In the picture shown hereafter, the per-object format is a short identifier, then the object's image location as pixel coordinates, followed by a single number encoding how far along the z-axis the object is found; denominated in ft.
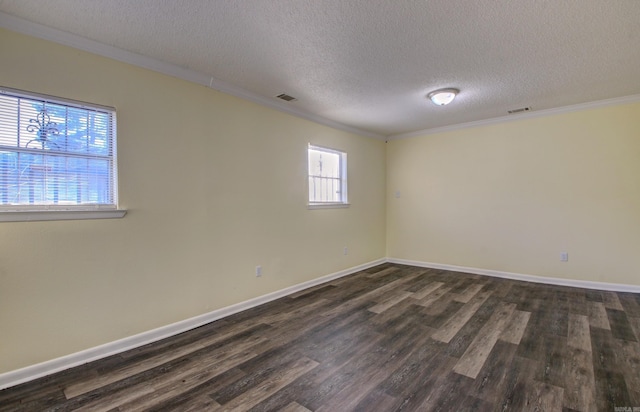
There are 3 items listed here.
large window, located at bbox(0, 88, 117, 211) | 6.57
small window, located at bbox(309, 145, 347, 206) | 14.29
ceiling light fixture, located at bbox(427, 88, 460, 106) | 10.83
